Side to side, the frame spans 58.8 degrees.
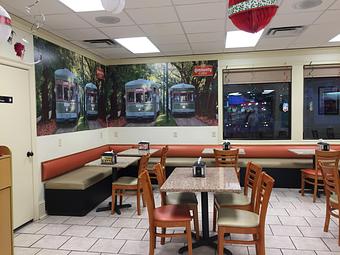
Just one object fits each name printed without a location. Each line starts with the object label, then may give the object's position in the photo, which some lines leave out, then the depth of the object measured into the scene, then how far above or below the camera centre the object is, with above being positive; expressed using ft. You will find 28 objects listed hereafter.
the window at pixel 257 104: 22.27 +1.09
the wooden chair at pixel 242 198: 11.32 -3.19
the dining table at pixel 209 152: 19.57 -2.22
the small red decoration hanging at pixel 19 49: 11.87 +2.84
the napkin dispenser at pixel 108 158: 15.94 -2.05
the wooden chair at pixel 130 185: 15.56 -3.45
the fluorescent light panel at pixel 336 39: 18.36 +4.90
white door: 13.21 -0.59
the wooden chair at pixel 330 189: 11.99 -2.95
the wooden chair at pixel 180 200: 11.57 -3.24
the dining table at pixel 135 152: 18.99 -2.18
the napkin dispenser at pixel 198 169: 11.95 -2.03
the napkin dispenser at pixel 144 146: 21.07 -1.89
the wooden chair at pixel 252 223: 9.16 -3.31
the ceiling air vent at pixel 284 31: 16.08 +4.78
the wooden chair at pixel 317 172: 16.83 -3.25
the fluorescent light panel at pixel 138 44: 17.88 +4.75
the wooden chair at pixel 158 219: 9.95 -3.32
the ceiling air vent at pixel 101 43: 18.12 +4.73
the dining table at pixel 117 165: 15.64 -2.37
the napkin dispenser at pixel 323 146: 18.29 -1.76
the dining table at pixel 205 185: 9.95 -2.31
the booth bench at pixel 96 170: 15.53 -3.12
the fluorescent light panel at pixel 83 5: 11.91 +4.67
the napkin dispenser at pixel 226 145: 19.94 -1.81
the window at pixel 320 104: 21.68 +0.97
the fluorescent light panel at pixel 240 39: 17.24 +4.81
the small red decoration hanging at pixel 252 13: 6.88 +2.47
